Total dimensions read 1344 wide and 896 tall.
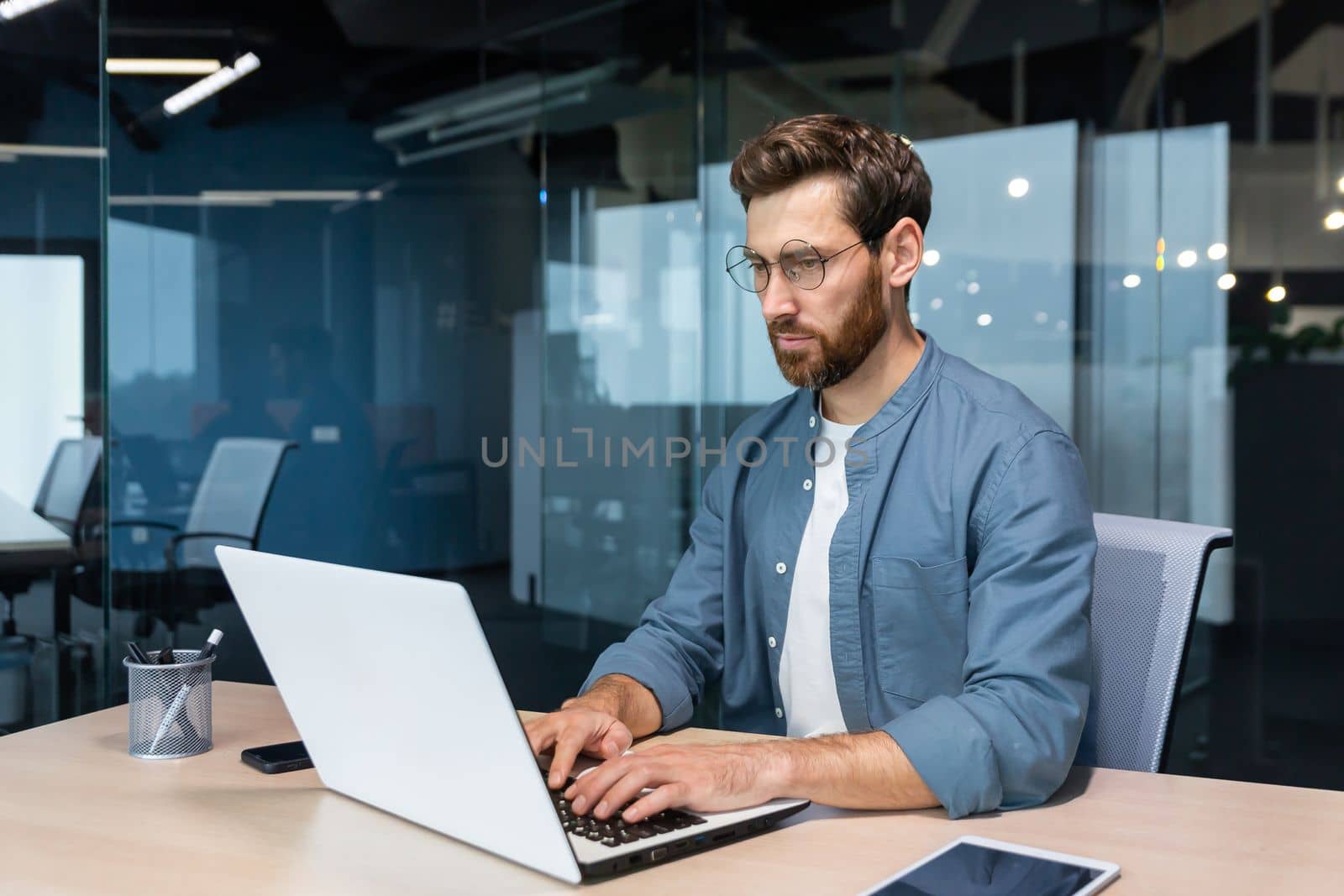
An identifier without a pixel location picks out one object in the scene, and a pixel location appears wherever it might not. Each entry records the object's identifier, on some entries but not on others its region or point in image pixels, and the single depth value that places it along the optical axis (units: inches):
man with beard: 52.0
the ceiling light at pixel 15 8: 118.9
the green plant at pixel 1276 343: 144.7
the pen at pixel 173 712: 55.7
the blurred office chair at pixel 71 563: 120.7
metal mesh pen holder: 55.6
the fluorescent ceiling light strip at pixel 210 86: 155.9
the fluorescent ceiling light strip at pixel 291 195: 160.2
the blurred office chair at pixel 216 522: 155.6
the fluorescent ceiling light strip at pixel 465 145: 173.2
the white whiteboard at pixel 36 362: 119.9
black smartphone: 53.4
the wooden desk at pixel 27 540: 117.8
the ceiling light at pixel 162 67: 153.9
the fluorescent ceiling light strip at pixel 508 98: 174.6
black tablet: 38.1
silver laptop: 38.0
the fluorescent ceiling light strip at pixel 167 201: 152.5
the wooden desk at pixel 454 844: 40.0
